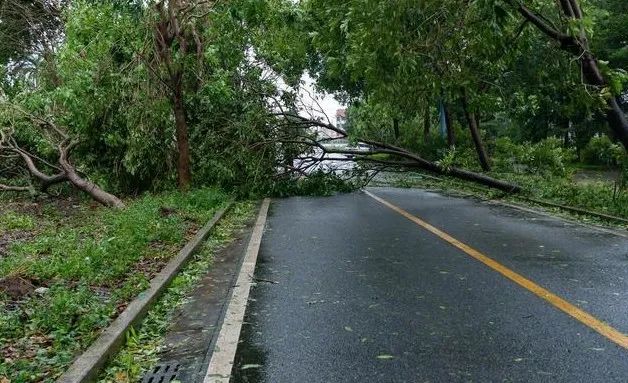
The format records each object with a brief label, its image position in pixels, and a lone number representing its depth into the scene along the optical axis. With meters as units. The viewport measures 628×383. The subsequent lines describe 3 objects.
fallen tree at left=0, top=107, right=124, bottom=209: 15.11
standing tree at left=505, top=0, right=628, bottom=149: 10.75
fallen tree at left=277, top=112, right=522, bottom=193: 16.67
